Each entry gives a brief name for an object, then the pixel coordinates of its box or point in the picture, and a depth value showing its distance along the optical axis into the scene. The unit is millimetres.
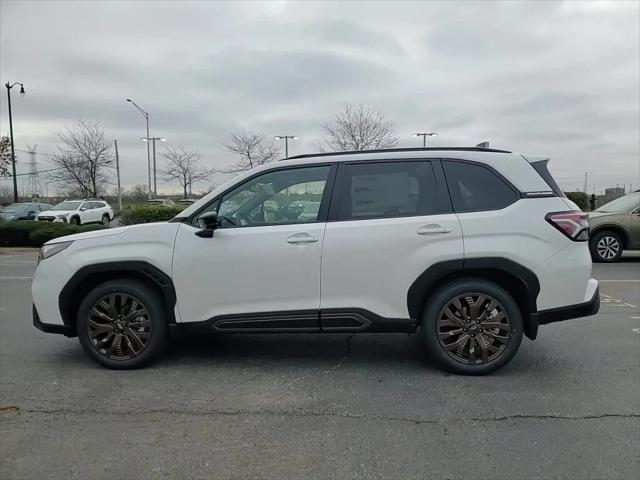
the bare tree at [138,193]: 55112
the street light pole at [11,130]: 27734
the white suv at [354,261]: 3926
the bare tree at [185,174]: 42312
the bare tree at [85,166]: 37594
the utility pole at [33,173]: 45716
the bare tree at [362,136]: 32500
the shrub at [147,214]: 22109
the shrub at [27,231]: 17084
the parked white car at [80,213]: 24144
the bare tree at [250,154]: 36094
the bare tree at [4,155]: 33062
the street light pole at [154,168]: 38441
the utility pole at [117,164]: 39062
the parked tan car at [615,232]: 11227
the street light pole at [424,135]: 37188
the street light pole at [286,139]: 36578
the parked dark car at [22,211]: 24953
